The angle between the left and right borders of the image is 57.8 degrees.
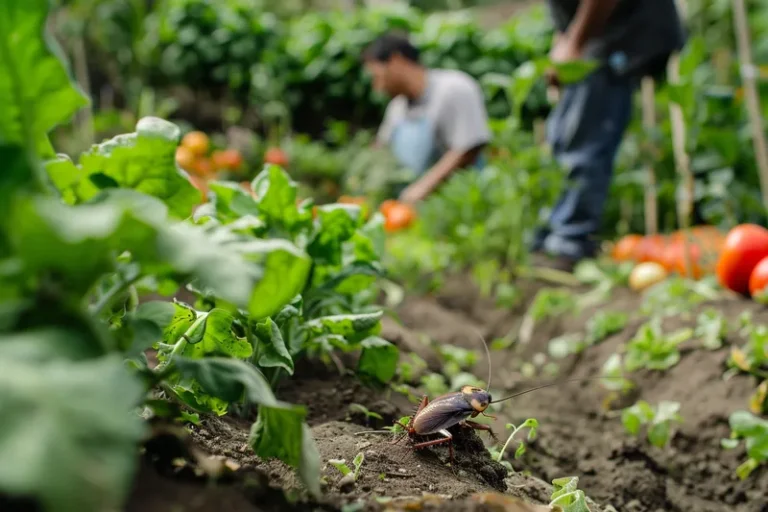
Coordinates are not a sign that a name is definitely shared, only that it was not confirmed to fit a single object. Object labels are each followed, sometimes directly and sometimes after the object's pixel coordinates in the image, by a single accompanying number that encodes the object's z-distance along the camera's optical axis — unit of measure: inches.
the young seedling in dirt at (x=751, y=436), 79.3
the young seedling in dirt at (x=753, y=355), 92.3
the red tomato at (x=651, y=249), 167.2
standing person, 158.1
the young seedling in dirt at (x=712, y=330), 104.5
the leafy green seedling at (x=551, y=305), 141.3
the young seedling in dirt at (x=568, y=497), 49.6
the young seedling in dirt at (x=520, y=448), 60.9
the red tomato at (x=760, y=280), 115.8
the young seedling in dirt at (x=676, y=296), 123.2
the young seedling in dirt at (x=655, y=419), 84.3
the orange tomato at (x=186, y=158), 218.6
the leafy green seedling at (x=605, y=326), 124.3
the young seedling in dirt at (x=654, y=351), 107.0
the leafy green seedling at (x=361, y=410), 67.0
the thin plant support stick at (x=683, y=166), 139.1
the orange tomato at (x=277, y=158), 241.4
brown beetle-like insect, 53.5
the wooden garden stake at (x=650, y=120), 171.3
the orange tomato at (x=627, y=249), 175.4
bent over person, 234.7
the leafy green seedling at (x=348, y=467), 48.0
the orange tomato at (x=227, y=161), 250.2
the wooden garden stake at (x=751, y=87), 140.2
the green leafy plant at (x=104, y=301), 25.0
